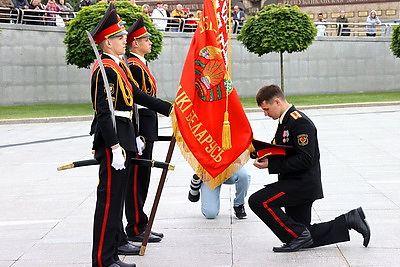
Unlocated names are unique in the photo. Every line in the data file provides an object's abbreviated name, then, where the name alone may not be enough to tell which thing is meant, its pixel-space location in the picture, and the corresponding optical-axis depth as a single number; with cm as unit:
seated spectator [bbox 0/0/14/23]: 2436
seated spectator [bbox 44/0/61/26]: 2464
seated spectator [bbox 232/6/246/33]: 2831
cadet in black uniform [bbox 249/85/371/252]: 572
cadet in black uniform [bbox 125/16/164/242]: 618
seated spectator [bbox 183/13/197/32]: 2748
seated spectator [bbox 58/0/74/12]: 2484
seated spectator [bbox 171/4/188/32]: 2738
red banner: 594
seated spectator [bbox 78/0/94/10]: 2431
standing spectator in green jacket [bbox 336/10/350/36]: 3035
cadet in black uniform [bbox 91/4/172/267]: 525
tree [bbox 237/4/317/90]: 2383
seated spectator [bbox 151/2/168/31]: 2634
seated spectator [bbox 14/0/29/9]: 2442
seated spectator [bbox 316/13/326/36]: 3016
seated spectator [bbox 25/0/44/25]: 2434
